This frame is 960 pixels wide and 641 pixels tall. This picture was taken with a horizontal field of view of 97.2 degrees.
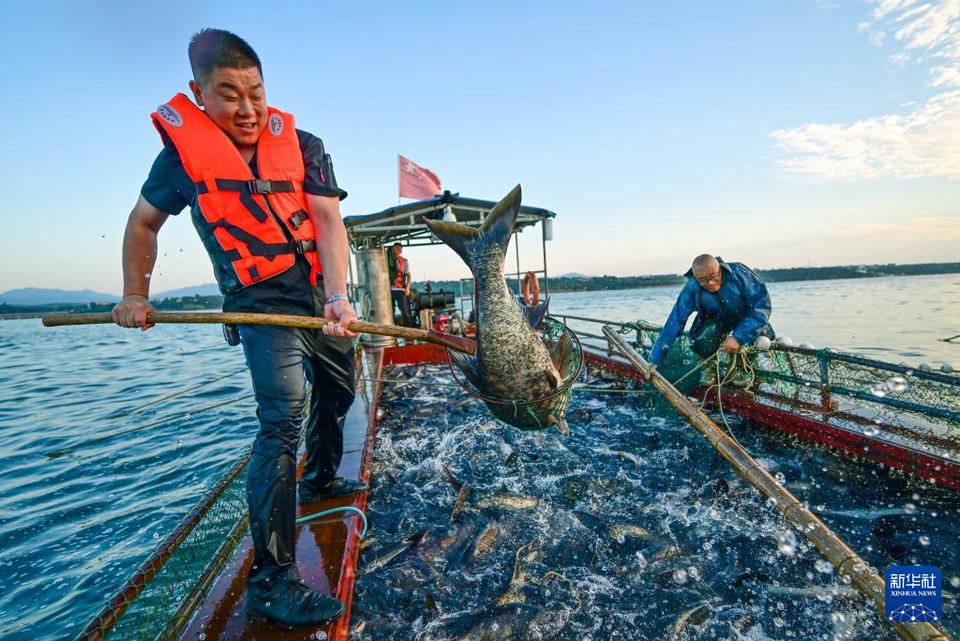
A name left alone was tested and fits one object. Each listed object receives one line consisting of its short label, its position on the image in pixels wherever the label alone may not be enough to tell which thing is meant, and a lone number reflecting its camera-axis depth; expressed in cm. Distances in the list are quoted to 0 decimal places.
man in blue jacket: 600
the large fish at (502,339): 346
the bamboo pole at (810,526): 218
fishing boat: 250
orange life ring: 1074
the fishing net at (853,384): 466
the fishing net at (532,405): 340
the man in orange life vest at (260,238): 247
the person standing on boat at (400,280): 1396
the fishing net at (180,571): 218
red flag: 1318
